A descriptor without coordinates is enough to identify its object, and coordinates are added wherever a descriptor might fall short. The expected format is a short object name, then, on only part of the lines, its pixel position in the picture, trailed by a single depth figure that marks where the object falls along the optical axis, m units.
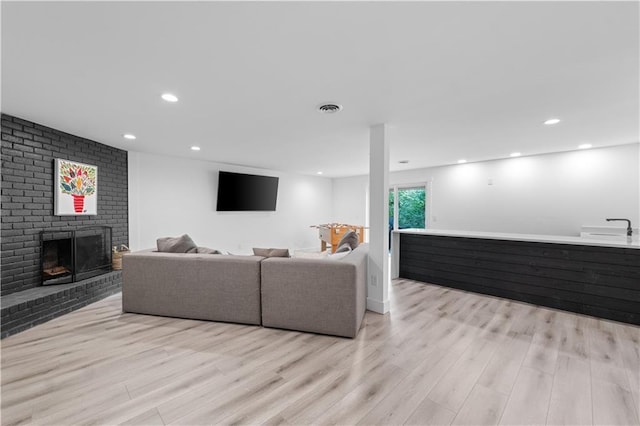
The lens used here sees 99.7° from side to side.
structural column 3.22
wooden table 6.94
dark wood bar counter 2.97
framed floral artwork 3.45
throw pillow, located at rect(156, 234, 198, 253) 3.35
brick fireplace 2.90
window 6.69
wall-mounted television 6.14
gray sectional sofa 2.64
